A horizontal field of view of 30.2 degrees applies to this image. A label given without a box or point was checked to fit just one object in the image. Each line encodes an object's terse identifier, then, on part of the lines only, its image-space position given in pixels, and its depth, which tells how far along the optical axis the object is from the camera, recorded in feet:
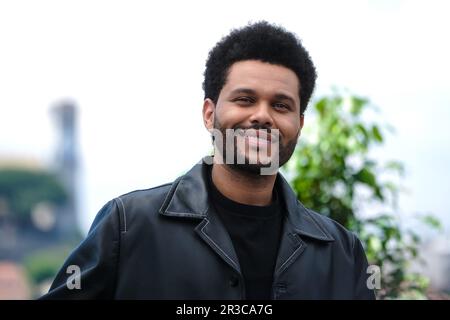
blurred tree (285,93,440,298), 15.61
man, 7.80
